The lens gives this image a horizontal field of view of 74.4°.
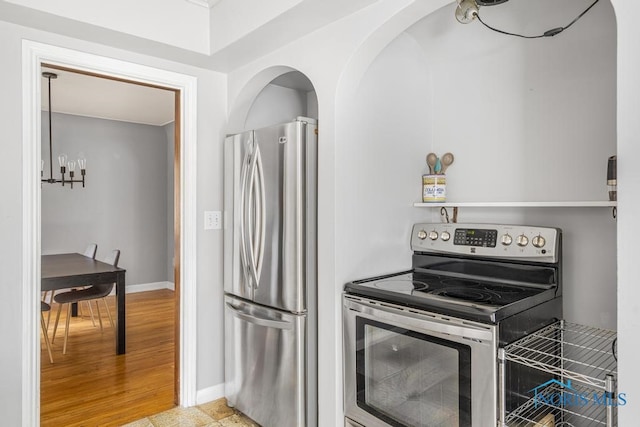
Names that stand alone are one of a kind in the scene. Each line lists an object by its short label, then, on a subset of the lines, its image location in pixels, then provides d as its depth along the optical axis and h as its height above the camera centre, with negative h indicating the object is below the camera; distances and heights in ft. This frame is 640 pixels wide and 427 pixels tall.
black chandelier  15.74 +1.91
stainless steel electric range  4.92 -1.44
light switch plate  8.98 -0.19
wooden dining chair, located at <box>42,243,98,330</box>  14.89 -1.47
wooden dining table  10.97 -1.79
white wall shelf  5.47 +0.10
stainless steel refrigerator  6.95 -1.14
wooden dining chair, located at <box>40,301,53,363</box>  11.14 -3.21
